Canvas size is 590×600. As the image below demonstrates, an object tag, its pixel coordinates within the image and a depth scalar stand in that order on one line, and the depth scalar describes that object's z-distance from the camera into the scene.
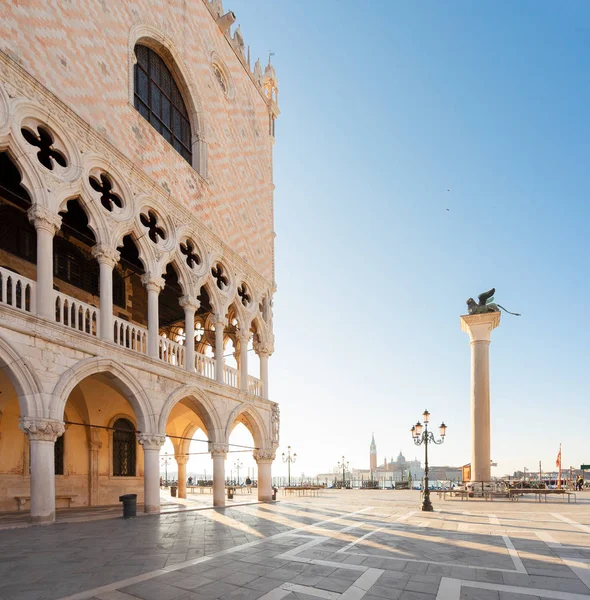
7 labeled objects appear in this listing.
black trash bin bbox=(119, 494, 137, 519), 12.65
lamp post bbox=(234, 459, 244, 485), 56.88
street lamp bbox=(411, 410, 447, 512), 15.61
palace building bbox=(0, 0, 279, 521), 10.86
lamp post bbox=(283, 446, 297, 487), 42.39
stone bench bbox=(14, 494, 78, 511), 14.28
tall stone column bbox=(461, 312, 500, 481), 22.78
